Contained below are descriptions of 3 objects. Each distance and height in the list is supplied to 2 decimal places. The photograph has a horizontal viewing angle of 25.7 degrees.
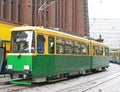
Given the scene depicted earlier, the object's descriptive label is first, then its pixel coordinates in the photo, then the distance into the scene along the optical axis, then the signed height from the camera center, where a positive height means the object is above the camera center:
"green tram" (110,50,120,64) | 43.92 -0.44
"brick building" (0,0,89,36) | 35.96 +6.95
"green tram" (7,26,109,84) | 12.65 -0.01
